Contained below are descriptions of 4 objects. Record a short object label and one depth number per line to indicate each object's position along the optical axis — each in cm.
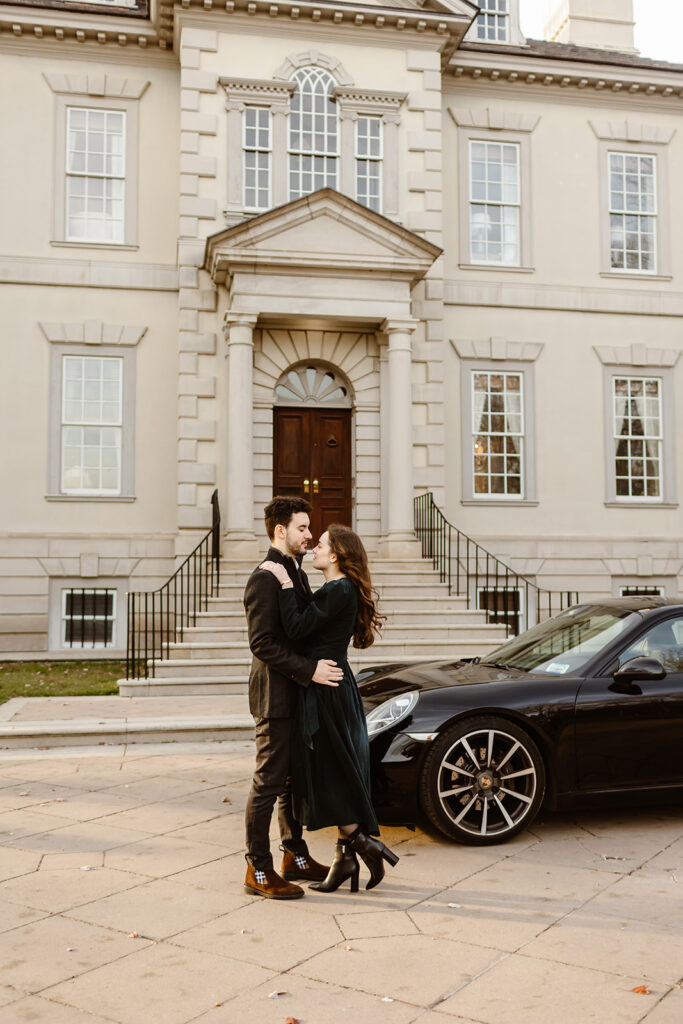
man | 494
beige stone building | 1566
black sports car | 580
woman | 496
